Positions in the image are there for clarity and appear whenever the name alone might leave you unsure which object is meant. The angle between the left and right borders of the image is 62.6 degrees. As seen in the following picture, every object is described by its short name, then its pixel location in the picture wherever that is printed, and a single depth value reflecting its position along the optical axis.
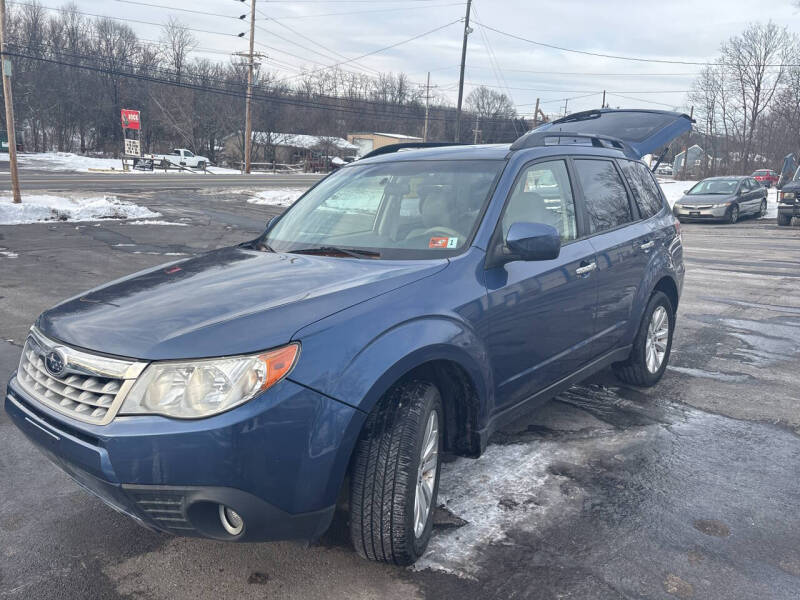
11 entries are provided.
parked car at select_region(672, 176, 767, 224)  21.70
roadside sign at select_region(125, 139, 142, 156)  48.81
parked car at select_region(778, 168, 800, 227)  20.36
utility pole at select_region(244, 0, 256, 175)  42.88
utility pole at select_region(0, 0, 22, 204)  15.57
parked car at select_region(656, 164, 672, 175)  87.22
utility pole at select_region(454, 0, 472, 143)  32.73
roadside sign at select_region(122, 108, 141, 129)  52.81
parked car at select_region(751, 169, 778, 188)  44.95
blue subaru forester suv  2.26
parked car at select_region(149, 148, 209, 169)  52.05
